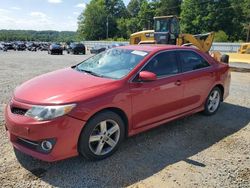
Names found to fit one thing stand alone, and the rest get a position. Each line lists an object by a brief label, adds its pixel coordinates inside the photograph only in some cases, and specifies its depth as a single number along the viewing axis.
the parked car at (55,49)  22.91
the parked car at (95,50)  27.14
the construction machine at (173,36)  11.60
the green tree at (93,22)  65.80
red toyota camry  2.46
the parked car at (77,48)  24.16
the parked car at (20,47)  35.59
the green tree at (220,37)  35.94
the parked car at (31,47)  34.40
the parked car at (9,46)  35.29
